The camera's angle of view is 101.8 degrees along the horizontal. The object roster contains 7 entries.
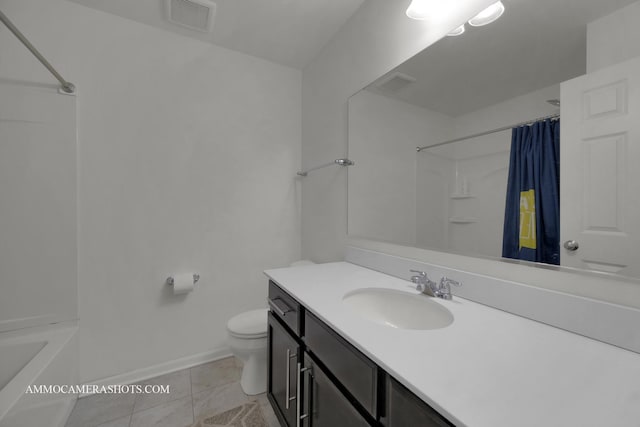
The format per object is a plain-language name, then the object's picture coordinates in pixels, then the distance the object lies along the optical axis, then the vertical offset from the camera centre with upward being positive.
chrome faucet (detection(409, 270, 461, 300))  1.00 -0.30
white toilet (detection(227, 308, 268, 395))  1.56 -0.82
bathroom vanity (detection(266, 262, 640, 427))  0.45 -0.34
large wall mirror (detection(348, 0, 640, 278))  0.68 +0.26
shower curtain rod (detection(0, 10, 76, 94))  1.06 +0.76
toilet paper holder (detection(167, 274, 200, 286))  1.83 -0.47
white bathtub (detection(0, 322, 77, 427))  1.00 -0.73
